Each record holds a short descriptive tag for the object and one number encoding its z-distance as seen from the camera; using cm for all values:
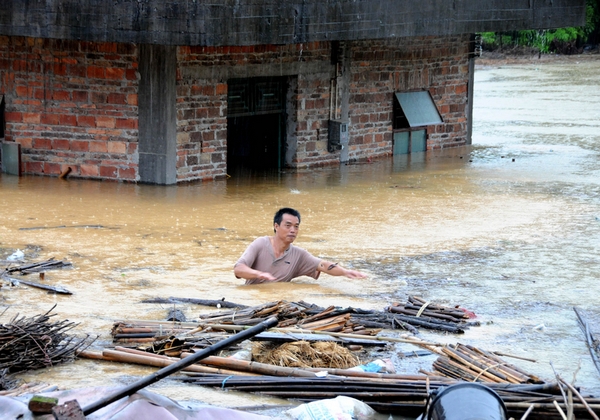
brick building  1764
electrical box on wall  2178
